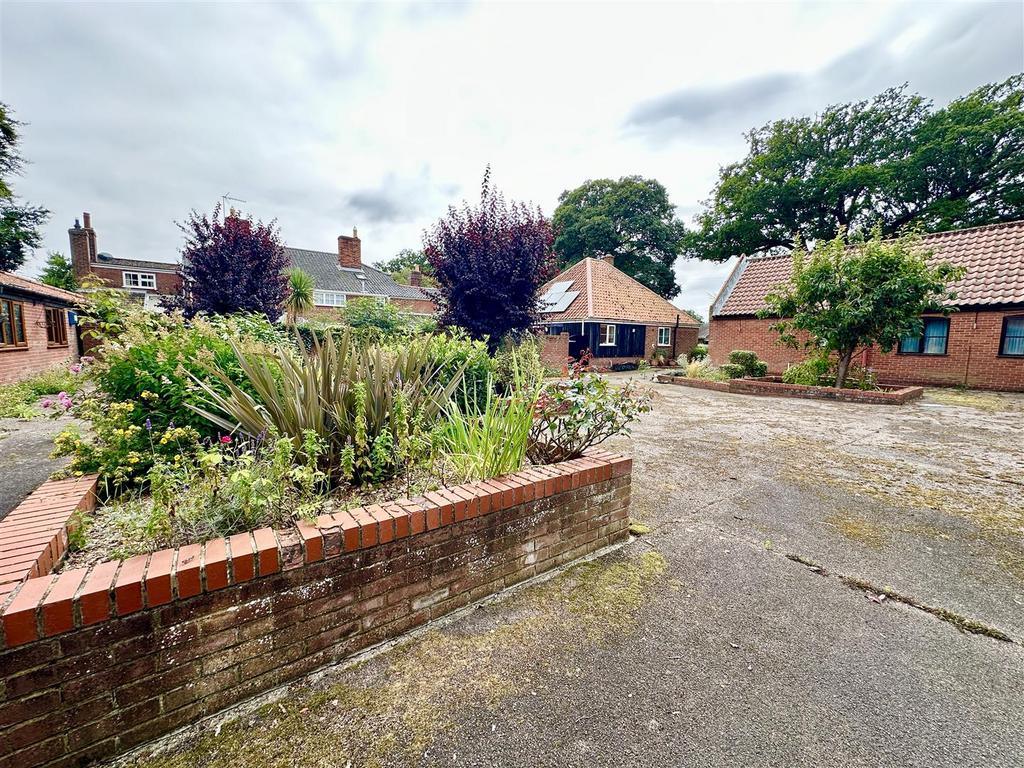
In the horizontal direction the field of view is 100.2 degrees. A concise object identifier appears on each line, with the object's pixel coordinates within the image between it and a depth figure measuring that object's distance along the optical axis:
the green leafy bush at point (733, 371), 12.96
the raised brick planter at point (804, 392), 9.20
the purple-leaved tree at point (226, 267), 10.39
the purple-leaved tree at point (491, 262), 7.85
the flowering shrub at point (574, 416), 3.24
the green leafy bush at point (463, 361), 4.81
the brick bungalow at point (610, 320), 20.77
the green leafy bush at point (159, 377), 2.86
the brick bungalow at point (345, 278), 30.84
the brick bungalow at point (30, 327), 11.50
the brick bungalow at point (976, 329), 11.57
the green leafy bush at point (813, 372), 11.39
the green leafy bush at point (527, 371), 3.30
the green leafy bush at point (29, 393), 6.95
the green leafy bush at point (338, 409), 2.52
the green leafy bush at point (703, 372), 12.98
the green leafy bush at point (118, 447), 2.57
